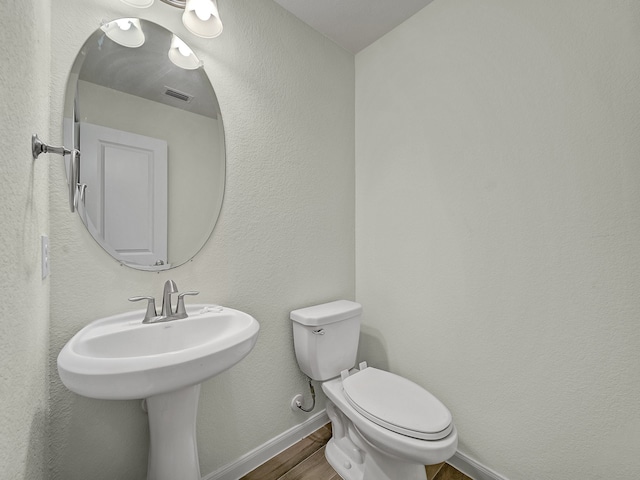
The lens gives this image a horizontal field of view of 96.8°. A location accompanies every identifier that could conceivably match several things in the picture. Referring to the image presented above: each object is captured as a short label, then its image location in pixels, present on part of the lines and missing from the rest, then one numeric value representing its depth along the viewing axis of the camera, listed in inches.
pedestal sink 26.3
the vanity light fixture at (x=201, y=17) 43.0
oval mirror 39.4
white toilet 39.6
